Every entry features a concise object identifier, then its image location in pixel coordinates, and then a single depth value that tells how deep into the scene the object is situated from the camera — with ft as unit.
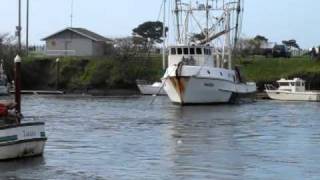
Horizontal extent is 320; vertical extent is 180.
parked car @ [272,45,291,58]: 416.87
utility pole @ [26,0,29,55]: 423.23
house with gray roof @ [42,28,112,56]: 428.97
